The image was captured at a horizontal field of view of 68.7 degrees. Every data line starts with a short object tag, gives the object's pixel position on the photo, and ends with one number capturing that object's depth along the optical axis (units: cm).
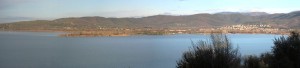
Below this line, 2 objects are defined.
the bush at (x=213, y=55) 824
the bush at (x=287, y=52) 986
